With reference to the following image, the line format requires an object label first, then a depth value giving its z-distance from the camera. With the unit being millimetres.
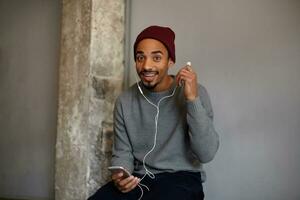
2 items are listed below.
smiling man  1690
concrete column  2324
